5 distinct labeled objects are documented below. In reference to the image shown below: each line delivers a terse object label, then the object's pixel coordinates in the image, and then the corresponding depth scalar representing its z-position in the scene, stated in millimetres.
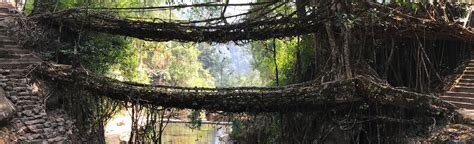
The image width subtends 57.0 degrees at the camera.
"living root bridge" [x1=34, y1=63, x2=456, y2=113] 5297
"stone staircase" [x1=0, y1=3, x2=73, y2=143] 6477
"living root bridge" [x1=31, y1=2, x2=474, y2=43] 5720
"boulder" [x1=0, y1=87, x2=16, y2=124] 6036
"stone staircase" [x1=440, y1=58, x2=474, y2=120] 6189
